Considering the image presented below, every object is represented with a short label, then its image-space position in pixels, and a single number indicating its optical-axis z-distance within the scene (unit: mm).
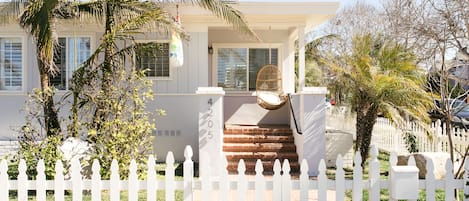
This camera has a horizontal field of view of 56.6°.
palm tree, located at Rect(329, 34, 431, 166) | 9031
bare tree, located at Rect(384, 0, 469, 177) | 8069
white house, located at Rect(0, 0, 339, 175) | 11117
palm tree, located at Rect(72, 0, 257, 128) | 7648
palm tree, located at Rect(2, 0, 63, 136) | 7047
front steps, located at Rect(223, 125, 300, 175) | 9695
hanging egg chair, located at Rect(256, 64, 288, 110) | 12781
